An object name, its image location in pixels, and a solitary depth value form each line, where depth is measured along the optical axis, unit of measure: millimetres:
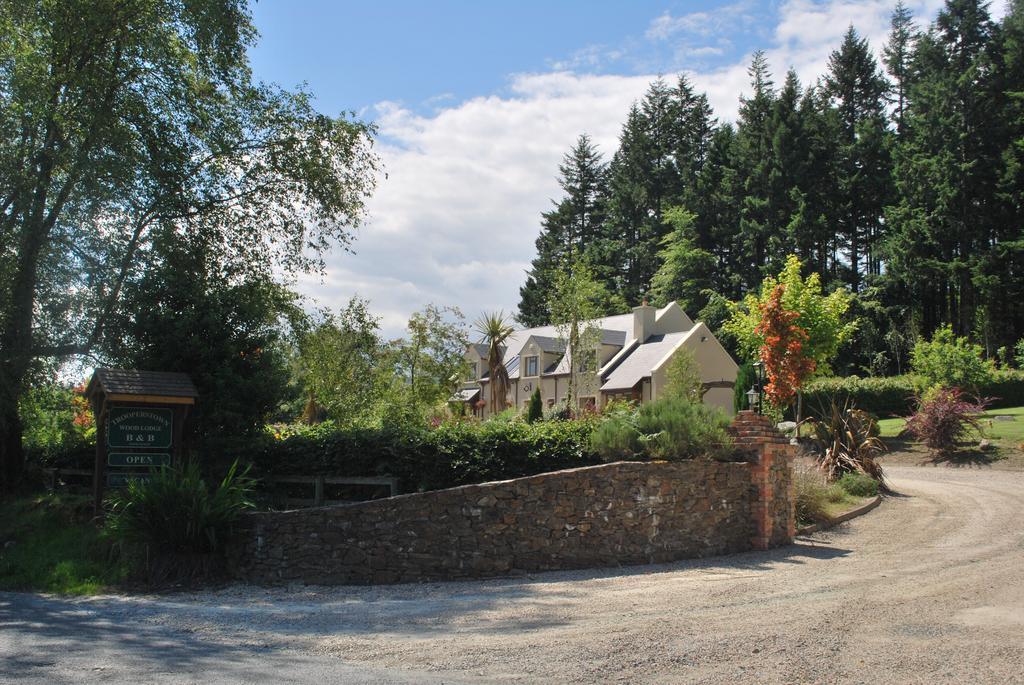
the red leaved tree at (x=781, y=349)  25828
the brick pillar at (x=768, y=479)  12516
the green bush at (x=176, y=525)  10641
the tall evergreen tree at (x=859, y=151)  52938
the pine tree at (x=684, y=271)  56156
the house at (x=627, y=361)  40562
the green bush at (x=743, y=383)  34750
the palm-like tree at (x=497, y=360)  30516
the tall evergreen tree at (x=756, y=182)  53156
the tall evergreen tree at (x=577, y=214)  72312
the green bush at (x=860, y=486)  16312
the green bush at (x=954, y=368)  28953
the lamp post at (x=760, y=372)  27325
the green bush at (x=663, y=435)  12336
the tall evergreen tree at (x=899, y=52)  57719
